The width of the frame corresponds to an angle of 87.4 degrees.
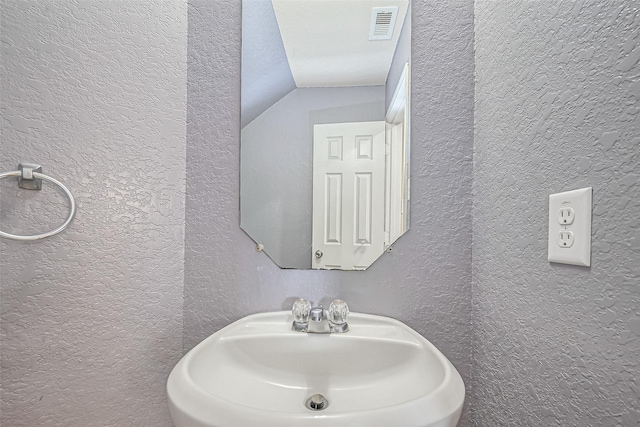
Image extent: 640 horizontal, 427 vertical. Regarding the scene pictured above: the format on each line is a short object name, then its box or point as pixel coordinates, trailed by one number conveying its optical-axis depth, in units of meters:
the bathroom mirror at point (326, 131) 0.98
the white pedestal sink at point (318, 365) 0.76
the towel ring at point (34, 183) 0.80
